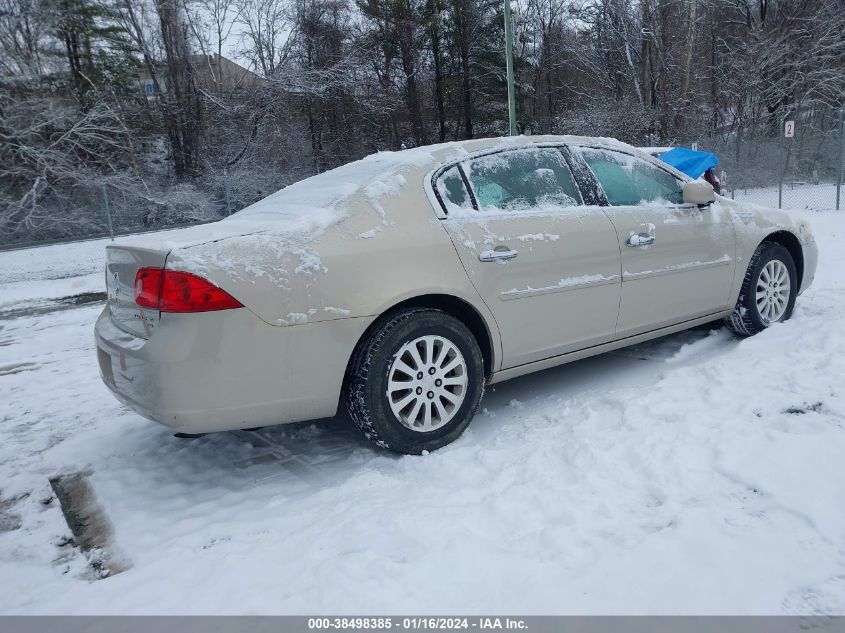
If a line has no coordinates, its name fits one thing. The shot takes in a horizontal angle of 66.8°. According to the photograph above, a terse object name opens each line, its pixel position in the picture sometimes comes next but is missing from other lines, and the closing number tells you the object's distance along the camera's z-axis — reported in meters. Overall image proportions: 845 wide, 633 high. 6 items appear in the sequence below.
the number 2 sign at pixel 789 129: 14.06
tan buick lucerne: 2.77
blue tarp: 8.02
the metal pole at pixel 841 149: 13.37
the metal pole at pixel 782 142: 14.59
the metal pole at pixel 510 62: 17.16
